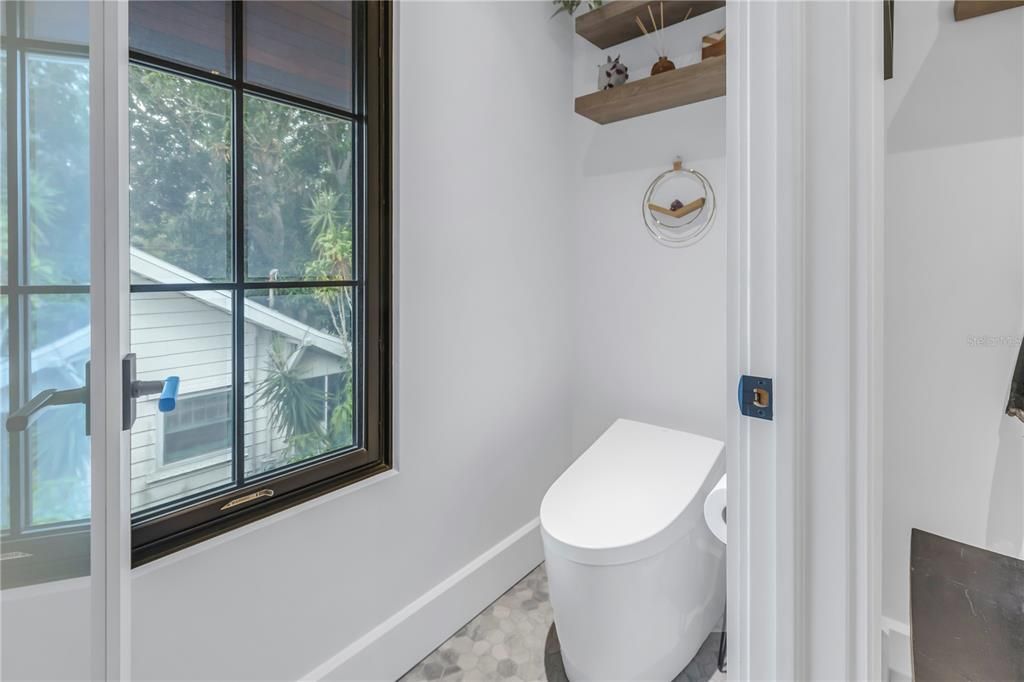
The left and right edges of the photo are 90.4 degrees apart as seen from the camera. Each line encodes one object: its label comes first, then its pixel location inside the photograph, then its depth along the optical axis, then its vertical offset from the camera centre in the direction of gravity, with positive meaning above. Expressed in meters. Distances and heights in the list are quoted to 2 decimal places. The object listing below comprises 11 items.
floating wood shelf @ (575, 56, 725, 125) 1.54 +0.80
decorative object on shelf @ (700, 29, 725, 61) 1.58 +0.91
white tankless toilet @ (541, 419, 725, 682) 1.20 -0.57
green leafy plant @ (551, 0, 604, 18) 1.83 +1.22
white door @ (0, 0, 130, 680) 0.49 +0.00
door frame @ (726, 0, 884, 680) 0.66 +0.03
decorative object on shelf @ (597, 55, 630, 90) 1.79 +0.93
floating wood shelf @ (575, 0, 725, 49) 1.67 +1.10
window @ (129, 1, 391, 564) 0.99 +0.19
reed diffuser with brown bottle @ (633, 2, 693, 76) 1.69 +1.05
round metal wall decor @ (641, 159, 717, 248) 1.74 +0.44
